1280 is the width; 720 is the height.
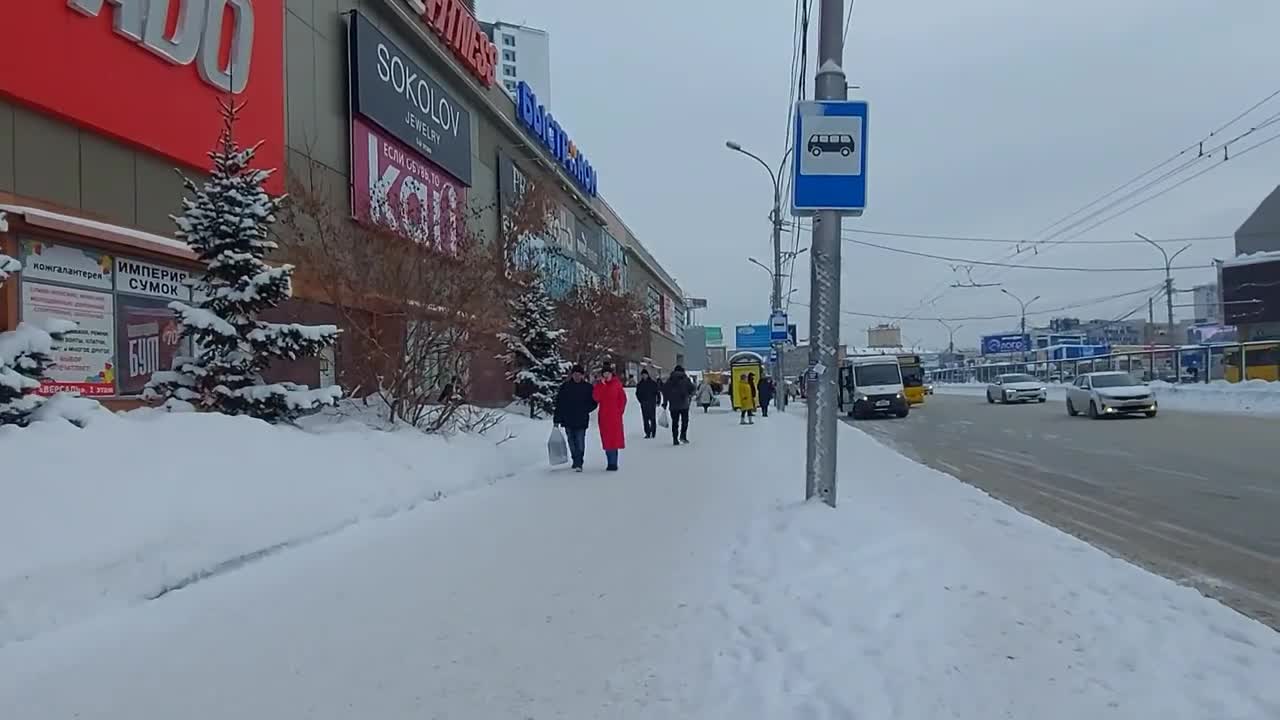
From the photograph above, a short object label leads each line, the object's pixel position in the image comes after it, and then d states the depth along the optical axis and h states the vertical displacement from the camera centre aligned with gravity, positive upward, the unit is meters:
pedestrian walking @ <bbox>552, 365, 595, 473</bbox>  12.96 -0.76
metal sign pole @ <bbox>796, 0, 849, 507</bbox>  7.57 +0.42
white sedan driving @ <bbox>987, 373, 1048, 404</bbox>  40.75 -1.69
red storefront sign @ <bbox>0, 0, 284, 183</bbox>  12.02 +4.70
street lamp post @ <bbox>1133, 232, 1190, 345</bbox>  51.10 +3.52
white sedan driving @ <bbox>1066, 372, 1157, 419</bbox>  25.17 -1.26
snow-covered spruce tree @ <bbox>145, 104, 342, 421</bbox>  10.88 +0.62
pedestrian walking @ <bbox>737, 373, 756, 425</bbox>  27.56 -1.37
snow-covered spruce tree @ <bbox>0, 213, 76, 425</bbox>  6.70 -0.01
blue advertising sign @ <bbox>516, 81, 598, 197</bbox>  36.06 +10.34
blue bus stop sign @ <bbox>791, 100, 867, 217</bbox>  7.59 +1.77
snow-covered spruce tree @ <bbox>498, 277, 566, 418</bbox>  24.44 +0.02
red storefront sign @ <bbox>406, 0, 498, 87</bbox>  25.89 +10.40
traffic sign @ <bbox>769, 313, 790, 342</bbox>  35.91 +1.17
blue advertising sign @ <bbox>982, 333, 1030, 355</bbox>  97.81 +1.18
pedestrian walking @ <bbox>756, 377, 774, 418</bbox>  31.77 -1.42
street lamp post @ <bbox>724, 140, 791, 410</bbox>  37.06 +3.82
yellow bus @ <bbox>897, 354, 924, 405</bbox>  42.84 -1.16
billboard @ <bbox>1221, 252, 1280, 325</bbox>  53.12 +3.94
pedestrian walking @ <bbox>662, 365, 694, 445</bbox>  18.20 -0.87
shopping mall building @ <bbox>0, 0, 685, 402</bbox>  12.13 +3.98
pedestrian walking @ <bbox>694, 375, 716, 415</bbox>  37.97 -1.77
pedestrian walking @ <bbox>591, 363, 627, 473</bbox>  13.36 -0.88
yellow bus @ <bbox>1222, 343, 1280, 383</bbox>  35.09 -0.43
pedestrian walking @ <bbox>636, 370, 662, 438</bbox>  19.61 -1.01
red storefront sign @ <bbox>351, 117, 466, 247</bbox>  13.16 +4.40
